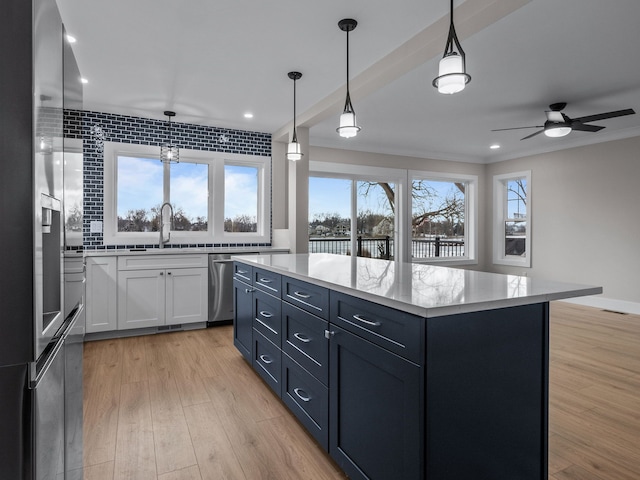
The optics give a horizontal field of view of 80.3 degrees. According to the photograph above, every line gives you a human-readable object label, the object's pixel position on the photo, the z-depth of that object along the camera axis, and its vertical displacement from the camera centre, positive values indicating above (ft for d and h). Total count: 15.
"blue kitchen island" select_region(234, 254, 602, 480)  4.16 -1.69
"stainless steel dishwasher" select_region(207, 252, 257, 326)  15.06 -2.04
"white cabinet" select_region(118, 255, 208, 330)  13.64 -2.03
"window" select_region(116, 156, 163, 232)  15.53 +1.83
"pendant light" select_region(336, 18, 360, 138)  8.78 +2.82
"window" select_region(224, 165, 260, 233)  17.61 +1.84
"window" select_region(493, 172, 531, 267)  22.90 +1.21
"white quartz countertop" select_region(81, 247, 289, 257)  13.41 -0.54
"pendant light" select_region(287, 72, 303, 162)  11.37 +2.66
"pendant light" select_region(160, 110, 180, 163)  14.85 +3.51
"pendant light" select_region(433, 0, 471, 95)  5.80 +2.56
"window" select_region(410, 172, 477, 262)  24.26 +1.44
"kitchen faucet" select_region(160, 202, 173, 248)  15.92 +0.45
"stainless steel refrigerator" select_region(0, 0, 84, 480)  2.43 +0.04
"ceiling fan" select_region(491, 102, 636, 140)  14.55 +4.41
